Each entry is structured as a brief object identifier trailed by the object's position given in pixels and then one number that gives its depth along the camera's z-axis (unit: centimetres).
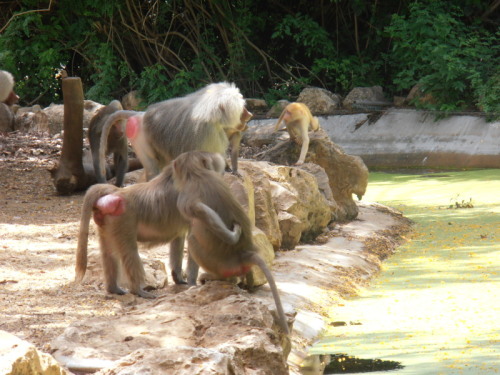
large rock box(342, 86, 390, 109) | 3238
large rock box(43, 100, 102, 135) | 2557
